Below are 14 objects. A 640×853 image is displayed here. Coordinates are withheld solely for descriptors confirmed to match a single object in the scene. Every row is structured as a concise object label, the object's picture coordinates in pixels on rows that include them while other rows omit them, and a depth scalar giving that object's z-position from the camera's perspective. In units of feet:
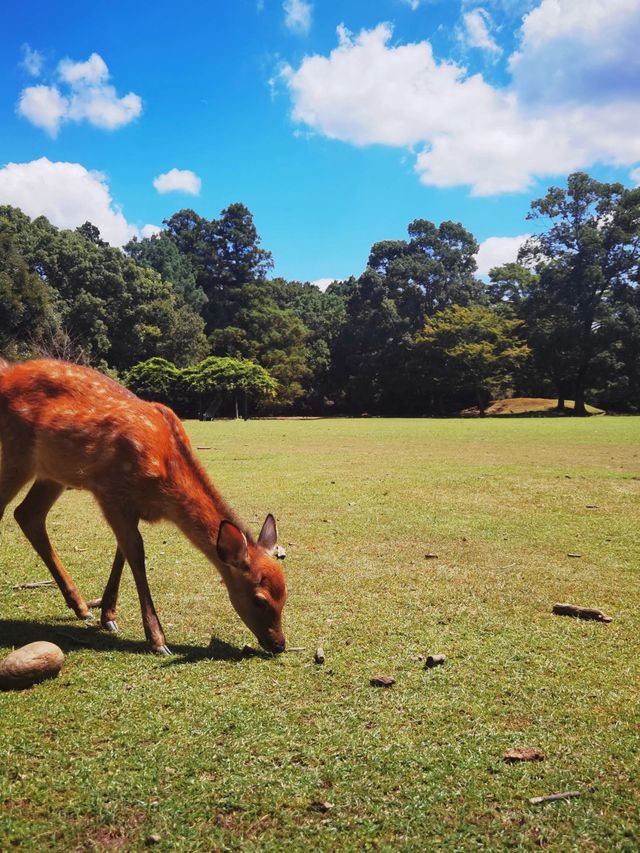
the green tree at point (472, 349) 169.89
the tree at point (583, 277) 166.91
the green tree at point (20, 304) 130.82
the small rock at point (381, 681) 12.12
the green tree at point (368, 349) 189.26
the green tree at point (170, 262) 234.99
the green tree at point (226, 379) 156.56
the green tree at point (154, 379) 158.40
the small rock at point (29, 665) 11.84
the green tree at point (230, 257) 257.14
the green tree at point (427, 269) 193.88
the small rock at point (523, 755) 9.60
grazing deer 13.79
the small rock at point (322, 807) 8.45
